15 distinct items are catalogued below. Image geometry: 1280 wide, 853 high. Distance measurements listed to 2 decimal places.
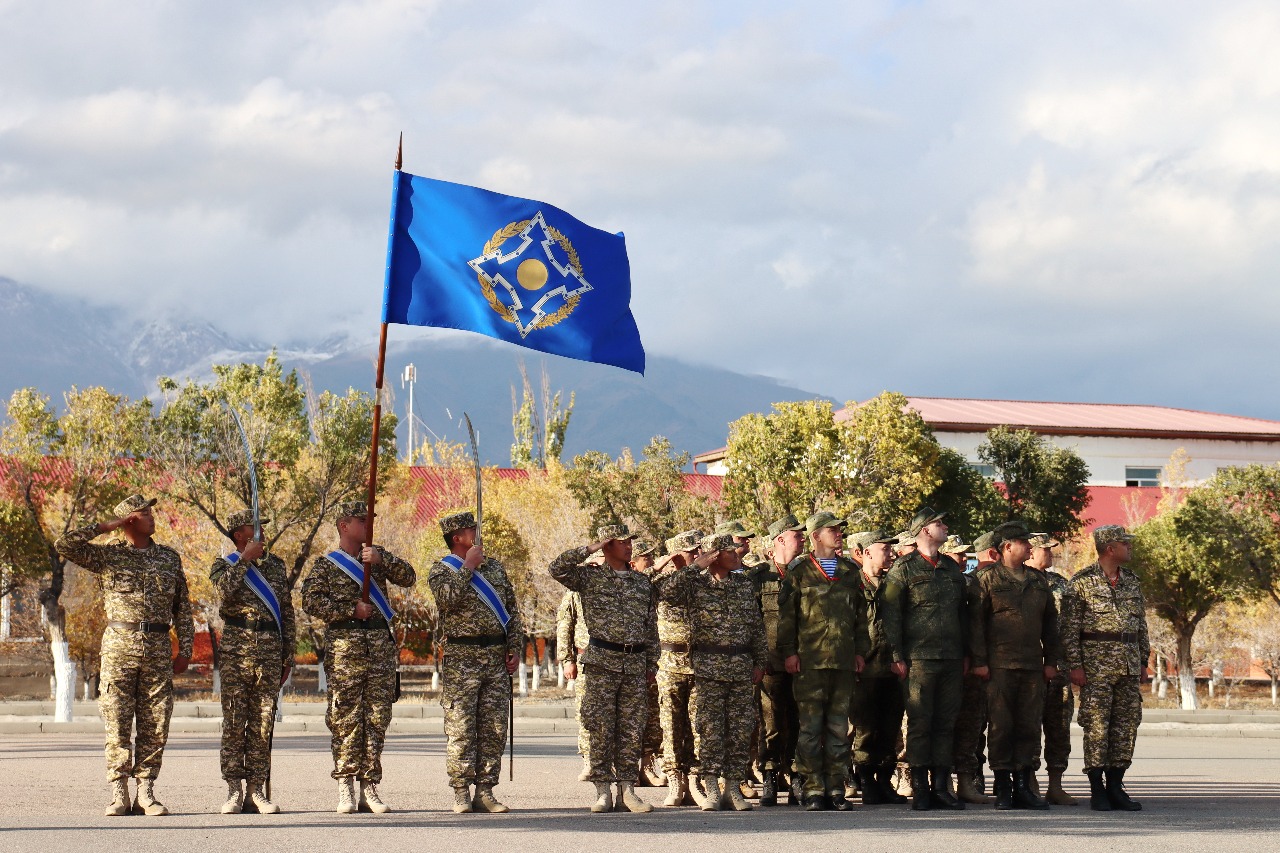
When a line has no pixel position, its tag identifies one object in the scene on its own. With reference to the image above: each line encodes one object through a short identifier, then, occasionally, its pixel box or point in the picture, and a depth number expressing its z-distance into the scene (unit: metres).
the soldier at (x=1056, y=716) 11.80
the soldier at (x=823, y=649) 11.08
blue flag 10.73
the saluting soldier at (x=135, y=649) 9.86
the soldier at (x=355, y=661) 10.08
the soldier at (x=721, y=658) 11.04
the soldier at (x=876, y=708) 11.91
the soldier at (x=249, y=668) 10.09
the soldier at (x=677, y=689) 11.38
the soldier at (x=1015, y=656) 11.39
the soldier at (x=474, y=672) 10.25
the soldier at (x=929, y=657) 11.35
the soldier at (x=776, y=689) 11.81
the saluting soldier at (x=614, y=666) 10.70
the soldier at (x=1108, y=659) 11.23
